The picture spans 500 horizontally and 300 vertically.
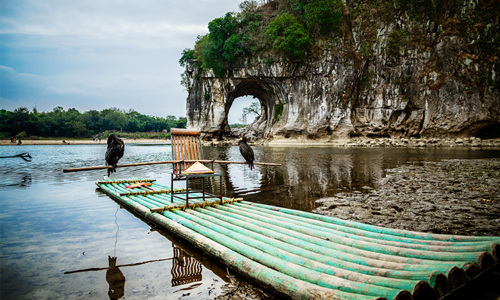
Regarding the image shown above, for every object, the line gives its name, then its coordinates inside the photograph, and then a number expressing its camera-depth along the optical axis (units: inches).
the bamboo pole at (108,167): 184.3
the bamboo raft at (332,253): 87.5
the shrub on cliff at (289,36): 1355.8
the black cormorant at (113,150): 228.1
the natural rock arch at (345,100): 1184.2
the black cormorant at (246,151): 281.1
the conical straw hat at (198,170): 198.2
